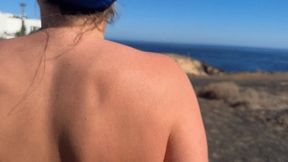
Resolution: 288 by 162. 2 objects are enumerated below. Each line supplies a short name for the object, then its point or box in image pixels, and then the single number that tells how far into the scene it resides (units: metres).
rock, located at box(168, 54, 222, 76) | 20.25
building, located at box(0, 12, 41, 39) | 37.94
